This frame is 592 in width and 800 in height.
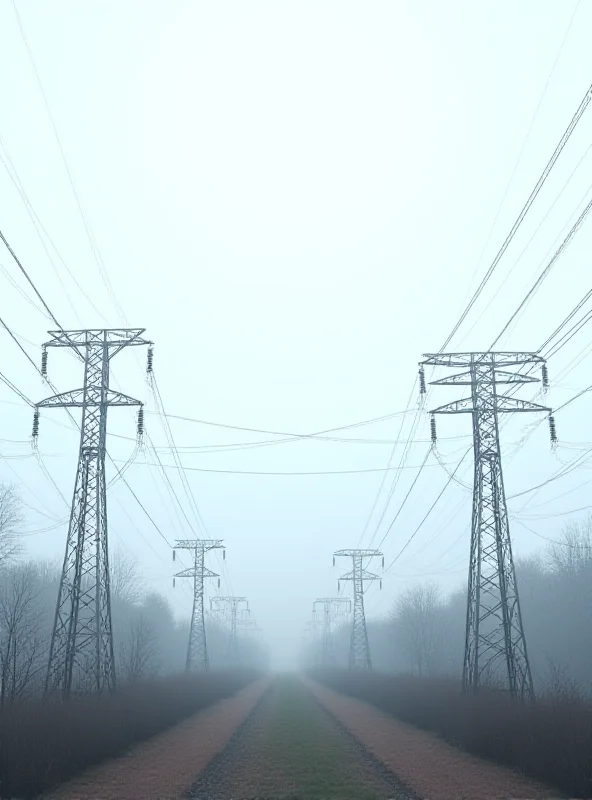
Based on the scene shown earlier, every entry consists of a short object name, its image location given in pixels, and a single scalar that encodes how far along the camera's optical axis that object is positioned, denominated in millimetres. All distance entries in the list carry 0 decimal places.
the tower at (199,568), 67938
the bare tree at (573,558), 63872
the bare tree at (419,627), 69875
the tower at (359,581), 72938
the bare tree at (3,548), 61497
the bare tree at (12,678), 21016
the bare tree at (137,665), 37372
